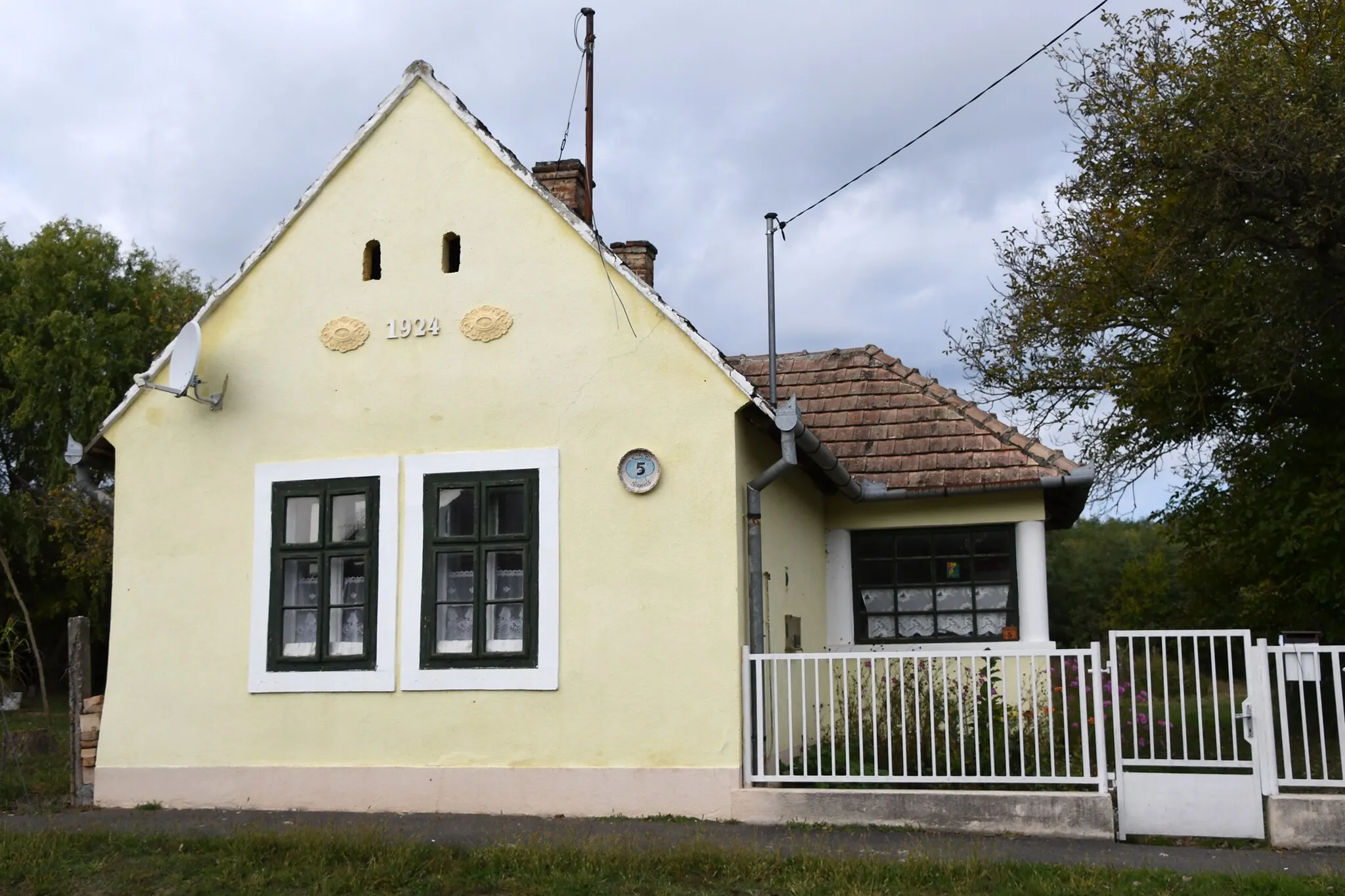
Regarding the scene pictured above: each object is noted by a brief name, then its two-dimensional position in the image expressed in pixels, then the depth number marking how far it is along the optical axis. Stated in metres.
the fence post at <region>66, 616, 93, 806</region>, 11.55
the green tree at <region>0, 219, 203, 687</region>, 30.05
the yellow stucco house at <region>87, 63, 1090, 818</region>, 10.41
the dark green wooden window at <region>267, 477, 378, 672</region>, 11.12
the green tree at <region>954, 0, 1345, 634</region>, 13.06
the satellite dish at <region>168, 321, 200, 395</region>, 11.25
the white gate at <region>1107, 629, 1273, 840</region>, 9.05
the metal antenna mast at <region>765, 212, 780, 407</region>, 11.23
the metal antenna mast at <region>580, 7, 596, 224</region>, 15.33
